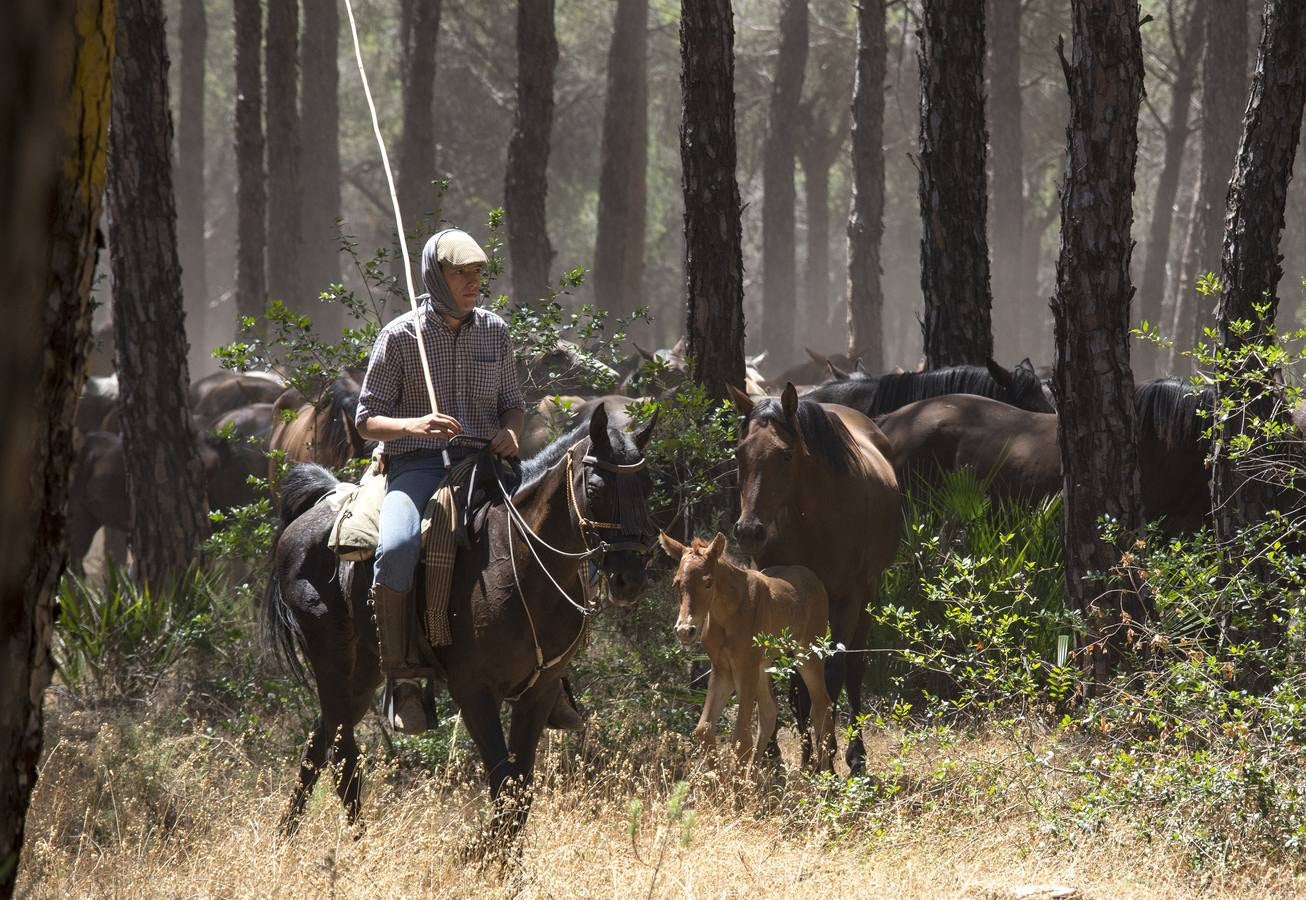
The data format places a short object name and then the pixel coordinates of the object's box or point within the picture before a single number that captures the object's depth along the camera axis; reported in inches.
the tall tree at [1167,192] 2600.9
